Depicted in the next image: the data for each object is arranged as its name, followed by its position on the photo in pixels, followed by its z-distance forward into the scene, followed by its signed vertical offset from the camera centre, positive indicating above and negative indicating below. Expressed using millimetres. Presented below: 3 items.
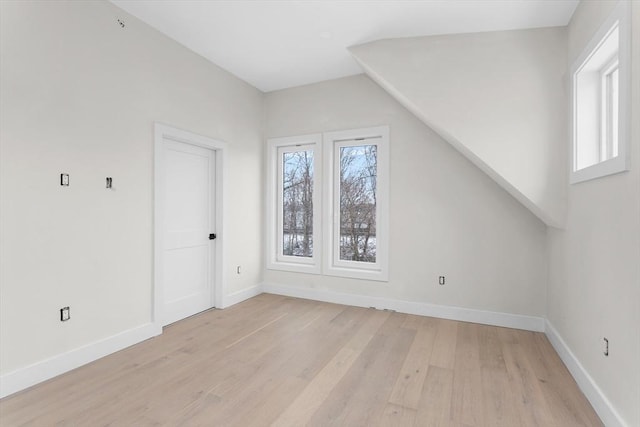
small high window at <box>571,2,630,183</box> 1730 +809
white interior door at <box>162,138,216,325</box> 3348 -208
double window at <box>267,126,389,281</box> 4012 +123
